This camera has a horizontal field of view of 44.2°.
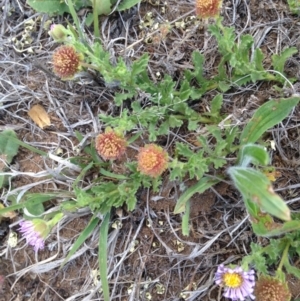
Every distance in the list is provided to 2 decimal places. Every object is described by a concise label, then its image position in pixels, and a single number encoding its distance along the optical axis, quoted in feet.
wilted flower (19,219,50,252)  0.72
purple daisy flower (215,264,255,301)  0.70
